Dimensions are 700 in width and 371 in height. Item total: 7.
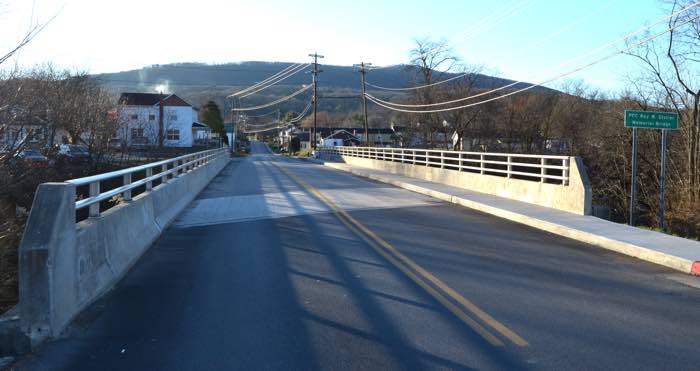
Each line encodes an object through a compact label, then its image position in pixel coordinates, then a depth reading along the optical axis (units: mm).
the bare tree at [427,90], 59844
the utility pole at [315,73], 72969
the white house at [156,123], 28594
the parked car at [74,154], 20347
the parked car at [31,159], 12367
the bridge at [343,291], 5414
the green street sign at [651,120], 14014
